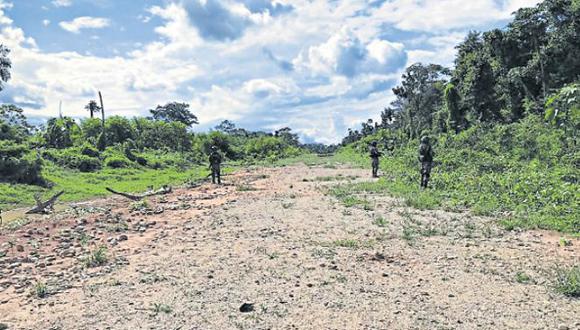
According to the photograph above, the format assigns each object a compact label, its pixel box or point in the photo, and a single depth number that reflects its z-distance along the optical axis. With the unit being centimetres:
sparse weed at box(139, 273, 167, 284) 698
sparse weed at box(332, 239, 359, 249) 844
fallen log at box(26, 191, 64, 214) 1583
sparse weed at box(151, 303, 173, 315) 578
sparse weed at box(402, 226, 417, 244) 878
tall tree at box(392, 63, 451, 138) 6166
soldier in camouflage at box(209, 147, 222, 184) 2138
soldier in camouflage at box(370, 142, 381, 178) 2141
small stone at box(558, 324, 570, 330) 488
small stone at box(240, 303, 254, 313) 573
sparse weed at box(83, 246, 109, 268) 805
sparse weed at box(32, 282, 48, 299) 664
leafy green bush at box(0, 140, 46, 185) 2402
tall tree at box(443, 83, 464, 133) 4275
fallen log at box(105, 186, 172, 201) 1744
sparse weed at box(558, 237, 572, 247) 802
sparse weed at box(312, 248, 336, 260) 782
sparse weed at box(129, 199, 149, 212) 1447
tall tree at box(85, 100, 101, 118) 7275
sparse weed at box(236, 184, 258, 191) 1901
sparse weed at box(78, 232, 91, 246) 988
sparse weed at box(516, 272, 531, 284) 630
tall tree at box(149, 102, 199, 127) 10200
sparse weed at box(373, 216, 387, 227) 1017
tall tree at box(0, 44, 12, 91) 3847
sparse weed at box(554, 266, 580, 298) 570
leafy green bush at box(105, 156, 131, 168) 3562
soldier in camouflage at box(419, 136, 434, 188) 1551
